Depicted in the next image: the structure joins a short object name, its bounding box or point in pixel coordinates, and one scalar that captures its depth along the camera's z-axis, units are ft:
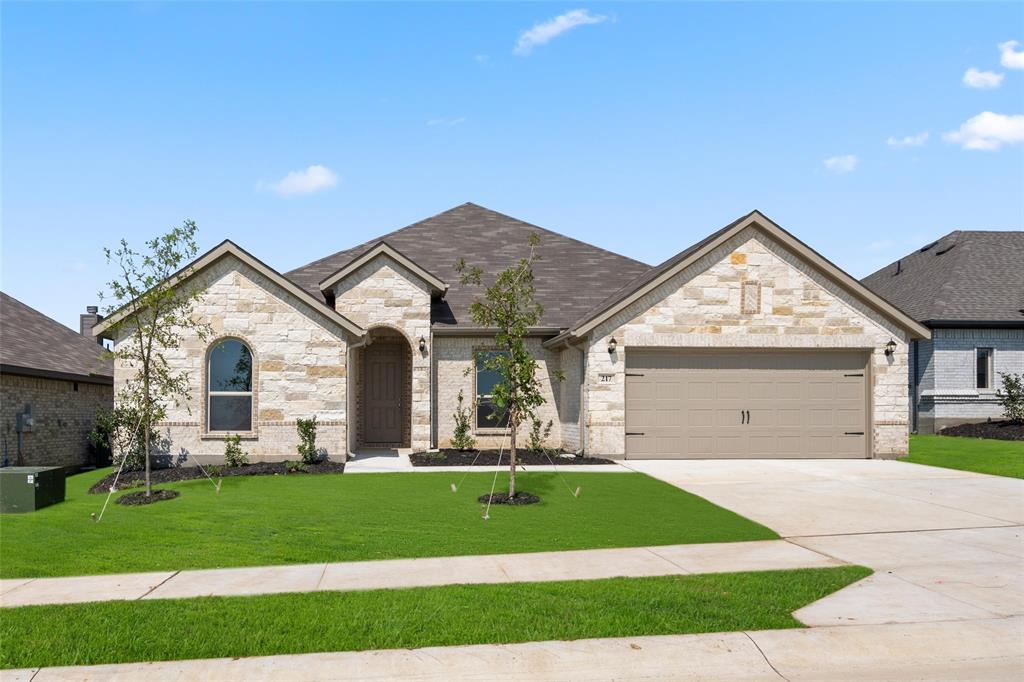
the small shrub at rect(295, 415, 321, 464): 54.85
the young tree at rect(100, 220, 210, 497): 41.27
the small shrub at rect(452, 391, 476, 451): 64.69
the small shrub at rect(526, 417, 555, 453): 63.82
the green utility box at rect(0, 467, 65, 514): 37.65
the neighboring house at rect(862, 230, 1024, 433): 86.89
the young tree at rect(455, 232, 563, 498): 40.52
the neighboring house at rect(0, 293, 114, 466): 51.70
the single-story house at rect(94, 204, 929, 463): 55.93
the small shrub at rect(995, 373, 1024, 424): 80.12
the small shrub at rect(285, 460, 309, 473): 52.01
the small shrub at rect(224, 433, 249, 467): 54.24
